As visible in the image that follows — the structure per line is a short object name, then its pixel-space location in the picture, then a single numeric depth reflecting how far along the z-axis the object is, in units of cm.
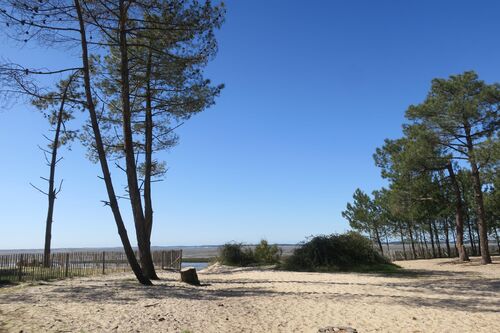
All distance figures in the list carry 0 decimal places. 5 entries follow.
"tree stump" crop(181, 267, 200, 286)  1512
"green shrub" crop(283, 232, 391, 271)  2286
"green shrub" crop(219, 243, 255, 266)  2766
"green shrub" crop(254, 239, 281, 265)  2808
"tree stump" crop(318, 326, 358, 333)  737
